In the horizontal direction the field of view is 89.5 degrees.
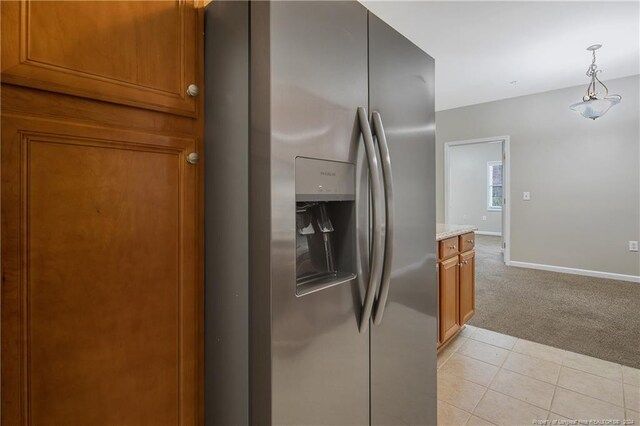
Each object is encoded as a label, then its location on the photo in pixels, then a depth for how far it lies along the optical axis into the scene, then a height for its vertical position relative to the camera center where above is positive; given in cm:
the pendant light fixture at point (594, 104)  328 +111
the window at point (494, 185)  882 +72
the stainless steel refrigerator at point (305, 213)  81 +0
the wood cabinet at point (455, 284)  212 -52
